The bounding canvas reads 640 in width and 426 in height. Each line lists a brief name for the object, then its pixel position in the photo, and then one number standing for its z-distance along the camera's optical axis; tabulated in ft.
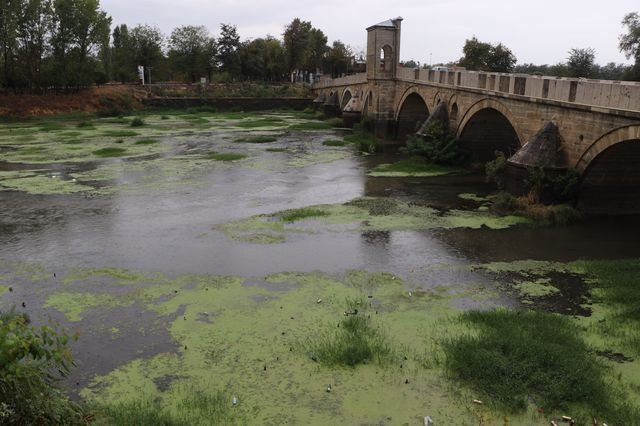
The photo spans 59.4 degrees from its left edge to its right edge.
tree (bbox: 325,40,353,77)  285.84
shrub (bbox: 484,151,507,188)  67.68
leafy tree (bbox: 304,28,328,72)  286.25
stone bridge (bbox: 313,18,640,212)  53.11
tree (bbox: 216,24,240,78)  268.41
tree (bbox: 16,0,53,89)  177.47
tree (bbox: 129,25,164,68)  254.68
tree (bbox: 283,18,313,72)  277.44
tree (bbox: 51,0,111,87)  189.26
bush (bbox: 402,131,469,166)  91.71
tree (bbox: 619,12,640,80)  171.78
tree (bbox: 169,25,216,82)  266.77
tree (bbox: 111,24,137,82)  241.96
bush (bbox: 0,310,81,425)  16.98
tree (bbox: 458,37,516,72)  196.44
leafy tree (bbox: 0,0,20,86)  168.43
